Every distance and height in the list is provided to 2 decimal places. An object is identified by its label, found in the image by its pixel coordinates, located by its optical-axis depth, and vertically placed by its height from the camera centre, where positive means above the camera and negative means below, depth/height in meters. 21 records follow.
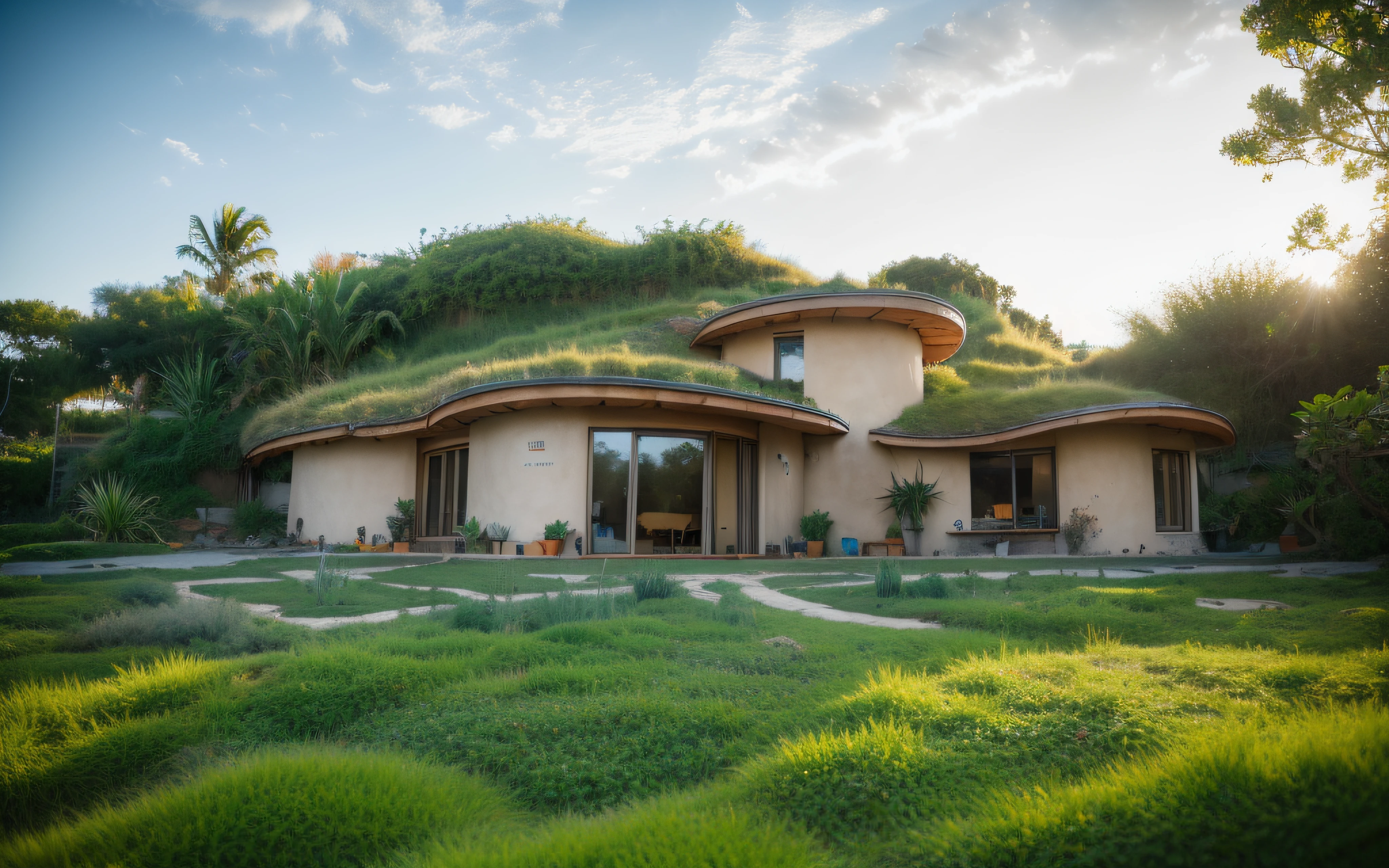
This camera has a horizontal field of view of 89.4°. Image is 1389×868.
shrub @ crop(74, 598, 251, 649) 4.50 -0.84
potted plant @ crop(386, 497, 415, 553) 14.78 -0.48
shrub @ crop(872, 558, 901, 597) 6.76 -0.76
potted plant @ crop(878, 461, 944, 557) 14.79 +0.03
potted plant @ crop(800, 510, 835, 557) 14.44 -0.55
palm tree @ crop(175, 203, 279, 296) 27.50 +10.11
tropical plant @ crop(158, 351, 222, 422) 19.17 +3.05
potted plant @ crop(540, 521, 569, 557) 11.82 -0.59
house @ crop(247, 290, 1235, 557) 12.27 +0.95
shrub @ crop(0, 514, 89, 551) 12.89 -0.64
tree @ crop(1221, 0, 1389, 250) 6.41 +4.28
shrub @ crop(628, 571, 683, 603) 6.70 -0.81
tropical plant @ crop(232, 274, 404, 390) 20.39 +4.94
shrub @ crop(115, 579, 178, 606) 5.63 -0.77
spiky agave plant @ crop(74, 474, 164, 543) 13.72 -0.31
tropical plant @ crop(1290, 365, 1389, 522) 5.79 +0.68
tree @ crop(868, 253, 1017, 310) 36.75 +12.07
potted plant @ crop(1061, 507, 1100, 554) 13.90 -0.45
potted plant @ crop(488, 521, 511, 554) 12.30 -0.58
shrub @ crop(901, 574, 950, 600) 6.63 -0.80
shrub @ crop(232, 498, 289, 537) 16.64 -0.48
